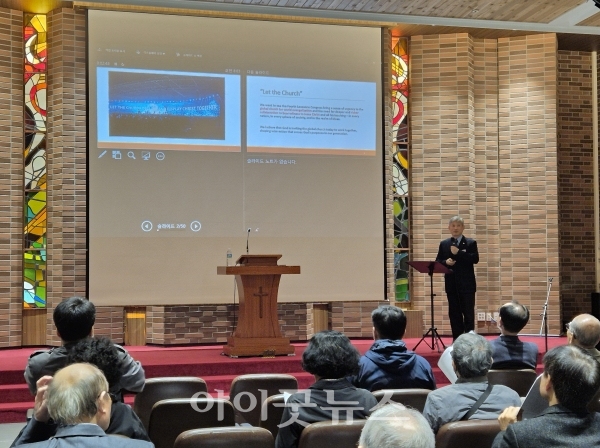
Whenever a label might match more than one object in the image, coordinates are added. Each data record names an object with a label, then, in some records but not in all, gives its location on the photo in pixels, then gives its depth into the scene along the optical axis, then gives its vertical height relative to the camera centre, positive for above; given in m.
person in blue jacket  3.97 -0.72
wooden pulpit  6.99 -0.71
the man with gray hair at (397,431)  1.64 -0.44
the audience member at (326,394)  2.92 -0.64
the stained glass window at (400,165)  9.50 +0.94
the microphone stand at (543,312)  9.09 -0.95
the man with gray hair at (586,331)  3.82 -0.49
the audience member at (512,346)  4.55 -0.67
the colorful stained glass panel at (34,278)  8.41 -0.46
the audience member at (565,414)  2.15 -0.53
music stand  6.98 -0.28
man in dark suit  7.40 -0.42
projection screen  7.83 +0.90
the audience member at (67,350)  3.30 -0.53
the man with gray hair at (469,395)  2.95 -0.64
